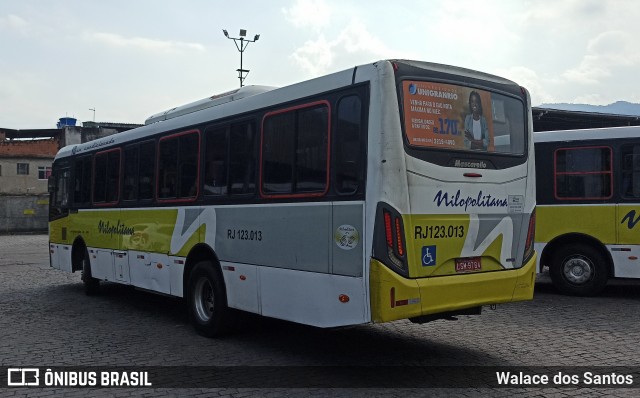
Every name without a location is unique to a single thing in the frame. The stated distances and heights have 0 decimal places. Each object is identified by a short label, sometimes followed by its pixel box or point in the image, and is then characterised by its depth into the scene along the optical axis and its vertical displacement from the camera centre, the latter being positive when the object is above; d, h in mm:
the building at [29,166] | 40688 +3556
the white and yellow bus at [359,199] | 6223 +148
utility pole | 33406 +9087
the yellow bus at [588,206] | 11812 +172
